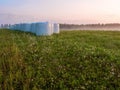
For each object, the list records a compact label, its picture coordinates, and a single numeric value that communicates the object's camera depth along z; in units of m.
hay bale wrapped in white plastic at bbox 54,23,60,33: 12.95
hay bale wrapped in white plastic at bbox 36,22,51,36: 10.77
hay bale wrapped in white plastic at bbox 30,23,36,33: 11.55
